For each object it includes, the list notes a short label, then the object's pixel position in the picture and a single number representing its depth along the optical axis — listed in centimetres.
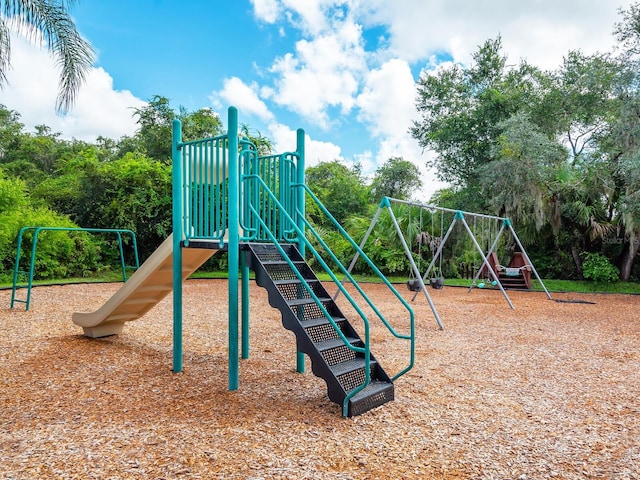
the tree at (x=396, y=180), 1872
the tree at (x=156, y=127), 1548
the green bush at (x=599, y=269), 1139
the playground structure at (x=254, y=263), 321
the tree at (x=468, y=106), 1255
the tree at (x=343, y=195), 1844
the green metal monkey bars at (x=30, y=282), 683
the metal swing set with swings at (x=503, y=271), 812
